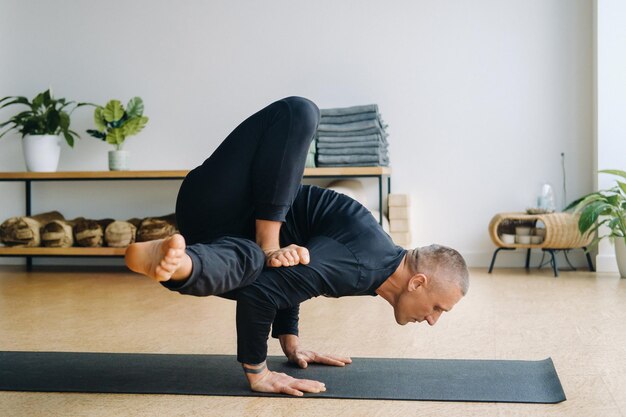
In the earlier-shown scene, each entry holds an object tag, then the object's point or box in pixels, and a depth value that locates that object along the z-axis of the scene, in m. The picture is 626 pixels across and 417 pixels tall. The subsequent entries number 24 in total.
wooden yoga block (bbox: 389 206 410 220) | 4.53
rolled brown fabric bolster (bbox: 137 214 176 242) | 4.50
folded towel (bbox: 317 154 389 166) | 4.31
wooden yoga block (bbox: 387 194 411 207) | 4.54
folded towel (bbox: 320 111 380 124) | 4.34
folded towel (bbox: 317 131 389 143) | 4.31
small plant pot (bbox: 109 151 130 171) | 4.63
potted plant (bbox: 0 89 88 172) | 4.65
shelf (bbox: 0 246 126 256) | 4.45
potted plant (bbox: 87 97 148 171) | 4.63
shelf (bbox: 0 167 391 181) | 4.23
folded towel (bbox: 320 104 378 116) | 4.36
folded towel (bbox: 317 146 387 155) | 4.30
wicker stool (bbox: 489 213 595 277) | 4.25
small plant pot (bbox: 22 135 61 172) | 4.65
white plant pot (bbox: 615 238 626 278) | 4.09
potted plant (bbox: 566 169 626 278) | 4.03
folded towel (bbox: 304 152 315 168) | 4.32
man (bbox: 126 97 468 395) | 1.72
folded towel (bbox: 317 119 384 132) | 4.30
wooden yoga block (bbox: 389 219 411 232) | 4.52
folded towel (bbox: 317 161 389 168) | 4.32
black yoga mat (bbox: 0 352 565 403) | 1.75
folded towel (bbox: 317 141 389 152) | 4.30
